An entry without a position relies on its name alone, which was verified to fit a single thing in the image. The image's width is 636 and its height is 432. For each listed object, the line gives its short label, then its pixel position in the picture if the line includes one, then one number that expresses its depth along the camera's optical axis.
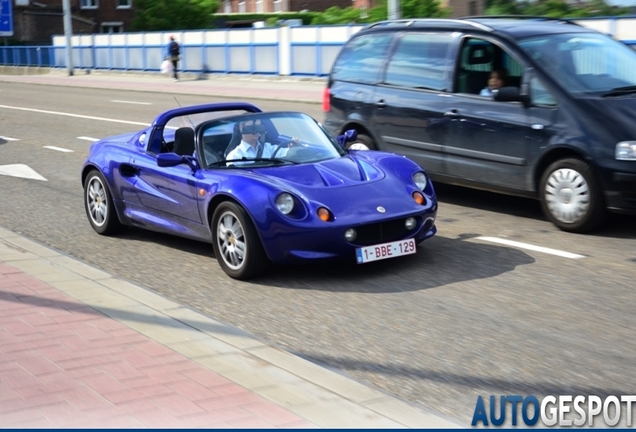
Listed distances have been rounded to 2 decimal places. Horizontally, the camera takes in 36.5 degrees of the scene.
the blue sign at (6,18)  53.78
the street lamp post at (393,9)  25.84
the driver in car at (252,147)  7.99
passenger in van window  9.58
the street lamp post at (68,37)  48.53
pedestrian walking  40.19
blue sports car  7.20
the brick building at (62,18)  71.56
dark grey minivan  8.48
